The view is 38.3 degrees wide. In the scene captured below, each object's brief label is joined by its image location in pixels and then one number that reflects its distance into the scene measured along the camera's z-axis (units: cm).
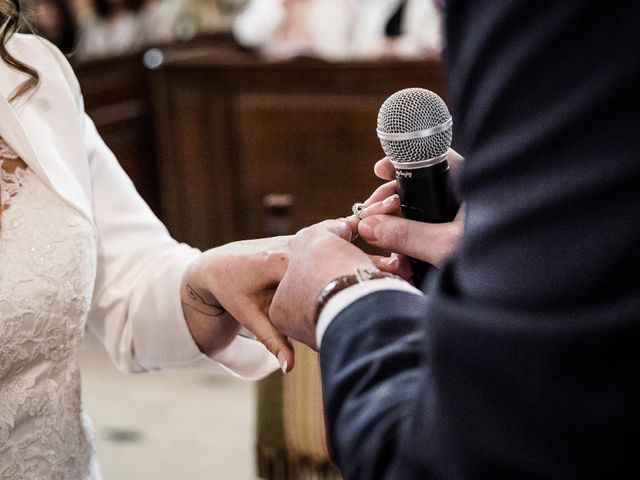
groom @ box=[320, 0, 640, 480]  66
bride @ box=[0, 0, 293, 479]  147
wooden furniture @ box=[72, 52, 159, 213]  600
